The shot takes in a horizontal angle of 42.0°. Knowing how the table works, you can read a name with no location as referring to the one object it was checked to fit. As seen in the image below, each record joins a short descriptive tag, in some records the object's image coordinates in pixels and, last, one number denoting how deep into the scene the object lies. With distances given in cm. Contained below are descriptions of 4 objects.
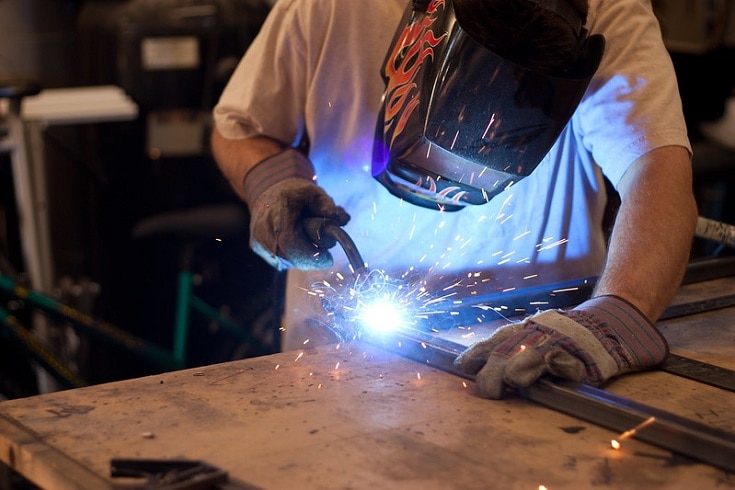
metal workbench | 103
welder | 127
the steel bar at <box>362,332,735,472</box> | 108
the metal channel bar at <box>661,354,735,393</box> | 132
